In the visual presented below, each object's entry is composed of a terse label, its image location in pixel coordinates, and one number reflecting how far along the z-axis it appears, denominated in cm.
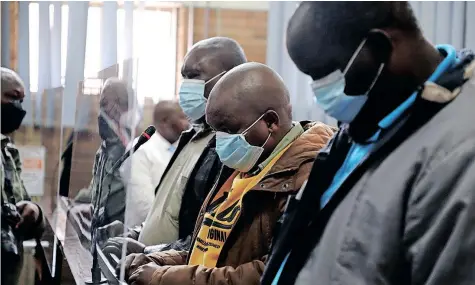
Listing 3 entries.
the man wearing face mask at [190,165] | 184
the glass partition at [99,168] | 128
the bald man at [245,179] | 136
